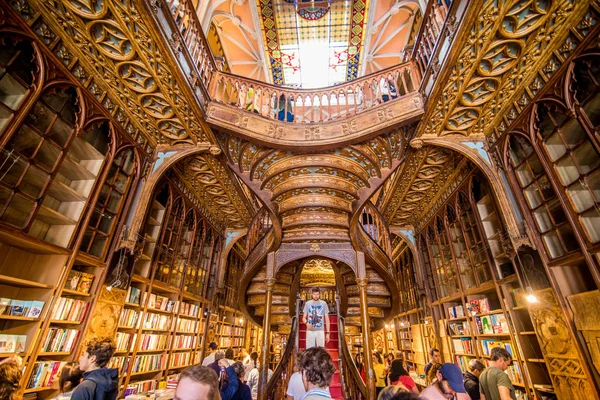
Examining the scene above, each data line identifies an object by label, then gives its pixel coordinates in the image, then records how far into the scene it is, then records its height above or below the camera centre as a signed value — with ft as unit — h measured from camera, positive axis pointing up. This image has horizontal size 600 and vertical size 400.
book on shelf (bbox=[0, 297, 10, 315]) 7.76 +0.66
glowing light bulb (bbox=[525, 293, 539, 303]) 10.02 +1.45
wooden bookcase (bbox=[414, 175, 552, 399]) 11.71 +2.44
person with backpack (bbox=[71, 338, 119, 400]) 5.00 -0.73
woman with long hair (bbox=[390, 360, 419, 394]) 11.30 -1.29
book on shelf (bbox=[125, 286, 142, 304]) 12.76 +1.68
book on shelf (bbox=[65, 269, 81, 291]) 9.79 +1.70
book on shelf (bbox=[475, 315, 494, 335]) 13.75 +0.75
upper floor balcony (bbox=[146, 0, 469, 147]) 11.31 +10.07
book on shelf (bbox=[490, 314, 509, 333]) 12.81 +0.77
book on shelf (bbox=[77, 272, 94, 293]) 10.16 +1.72
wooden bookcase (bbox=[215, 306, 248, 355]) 23.03 +0.58
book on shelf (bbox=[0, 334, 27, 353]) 7.57 -0.30
